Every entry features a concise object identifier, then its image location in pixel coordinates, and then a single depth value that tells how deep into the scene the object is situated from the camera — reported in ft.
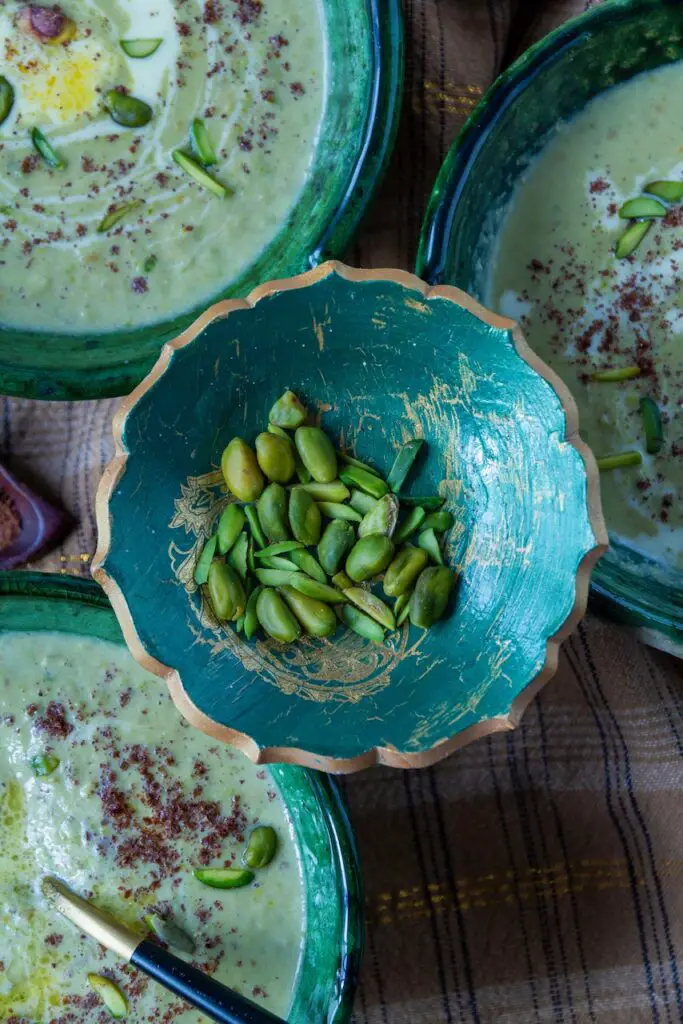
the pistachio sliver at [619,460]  2.24
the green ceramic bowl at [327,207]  2.20
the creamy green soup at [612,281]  2.27
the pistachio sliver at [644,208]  2.26
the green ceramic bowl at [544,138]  2.16
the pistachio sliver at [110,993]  2.17
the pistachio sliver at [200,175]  2.25
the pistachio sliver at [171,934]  2.17
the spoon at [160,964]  2.00
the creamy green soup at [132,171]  2.27
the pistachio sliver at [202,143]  2.26
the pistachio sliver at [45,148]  2.26
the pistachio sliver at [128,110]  2.25
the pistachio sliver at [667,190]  2.26
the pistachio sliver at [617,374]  2.26
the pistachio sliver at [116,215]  2.27
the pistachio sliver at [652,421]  2.26
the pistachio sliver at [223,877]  2.18
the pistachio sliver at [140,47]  2.26
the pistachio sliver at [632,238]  2.26
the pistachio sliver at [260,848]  2.18
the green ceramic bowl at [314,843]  2.11
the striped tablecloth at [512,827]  2.28
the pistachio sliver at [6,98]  2.26
